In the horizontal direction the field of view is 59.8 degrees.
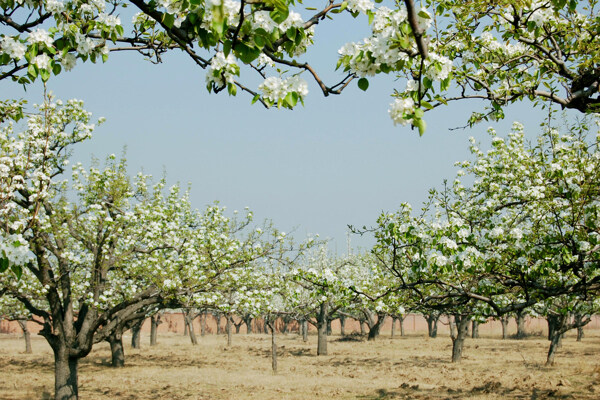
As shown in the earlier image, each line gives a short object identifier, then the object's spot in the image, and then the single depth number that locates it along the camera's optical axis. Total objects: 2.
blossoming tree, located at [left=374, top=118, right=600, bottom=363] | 8.81
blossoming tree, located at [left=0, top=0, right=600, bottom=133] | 3.63
